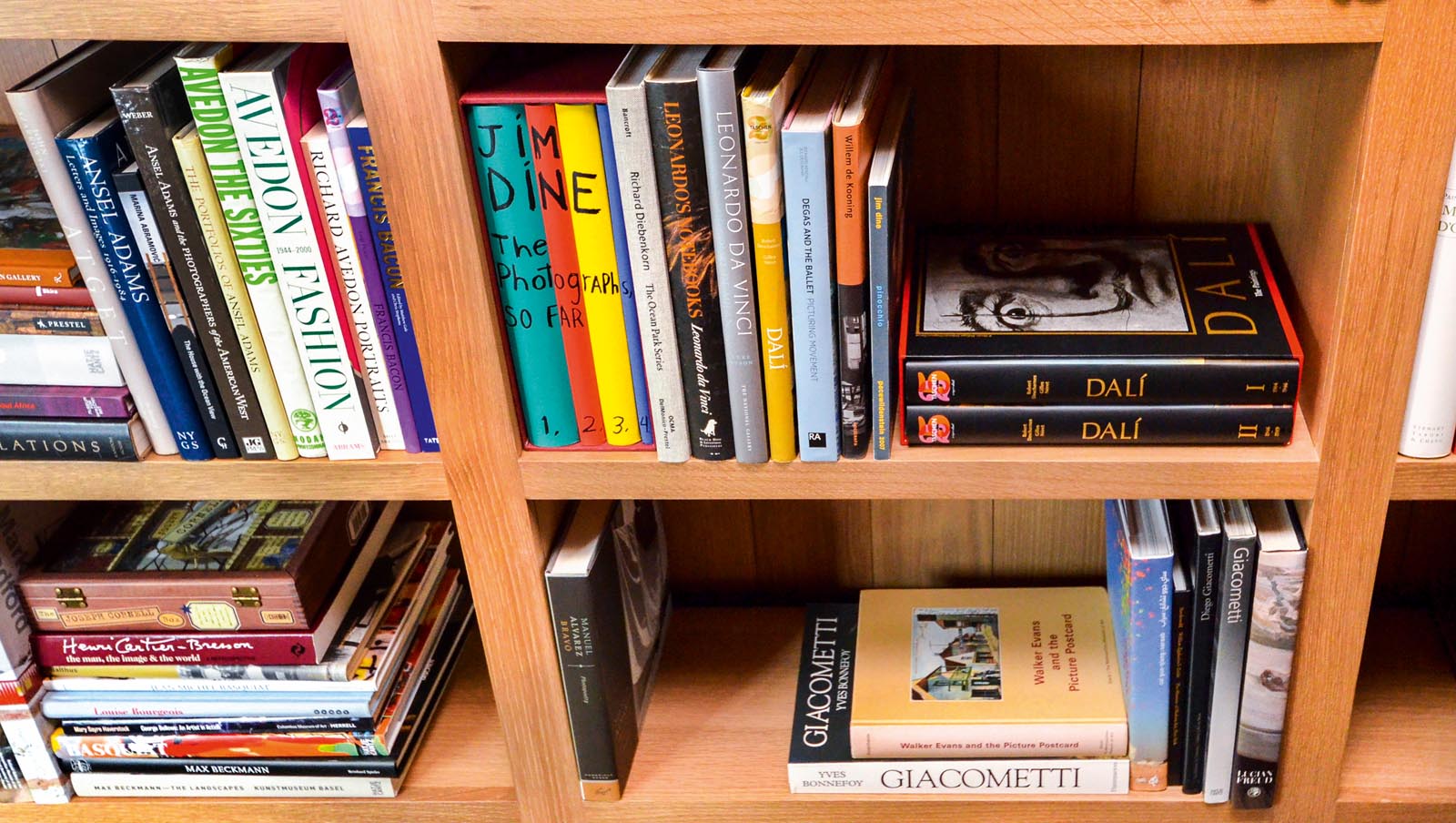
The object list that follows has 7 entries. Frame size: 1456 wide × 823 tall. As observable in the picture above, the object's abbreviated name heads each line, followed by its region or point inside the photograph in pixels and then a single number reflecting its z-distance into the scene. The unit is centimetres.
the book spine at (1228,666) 89
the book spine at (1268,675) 89
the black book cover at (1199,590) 90
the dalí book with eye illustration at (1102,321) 84
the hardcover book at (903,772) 102
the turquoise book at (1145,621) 92
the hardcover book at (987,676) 103
